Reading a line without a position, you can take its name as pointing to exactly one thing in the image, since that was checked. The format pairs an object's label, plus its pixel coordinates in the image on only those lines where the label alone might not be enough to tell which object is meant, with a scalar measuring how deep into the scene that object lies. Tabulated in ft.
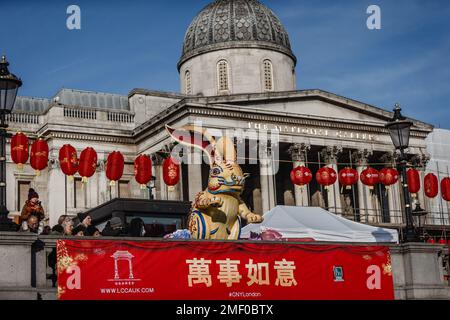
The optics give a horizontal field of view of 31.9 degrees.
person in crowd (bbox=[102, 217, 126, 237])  59.16
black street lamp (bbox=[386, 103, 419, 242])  65.05
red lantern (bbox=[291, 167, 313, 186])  118.32
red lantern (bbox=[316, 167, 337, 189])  118.83
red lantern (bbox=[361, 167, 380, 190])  121.29
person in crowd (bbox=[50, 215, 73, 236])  55.88
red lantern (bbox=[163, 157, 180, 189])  117.39
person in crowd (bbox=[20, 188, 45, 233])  58.34
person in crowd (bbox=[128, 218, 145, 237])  76.30
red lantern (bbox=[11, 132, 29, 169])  106.73
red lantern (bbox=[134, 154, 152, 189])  117.19
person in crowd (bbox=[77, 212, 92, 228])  58.46
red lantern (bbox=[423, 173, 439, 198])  125.49
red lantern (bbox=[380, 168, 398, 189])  118.73
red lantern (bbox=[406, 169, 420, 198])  122.42
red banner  48.52
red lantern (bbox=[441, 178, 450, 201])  126.41
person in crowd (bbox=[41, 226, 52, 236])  57.75
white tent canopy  83.41
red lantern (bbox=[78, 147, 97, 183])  113.39
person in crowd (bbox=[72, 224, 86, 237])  56.49
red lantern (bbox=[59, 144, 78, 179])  113.50
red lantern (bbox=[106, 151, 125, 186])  115.24
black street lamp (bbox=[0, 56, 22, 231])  50.47
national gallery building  142.00
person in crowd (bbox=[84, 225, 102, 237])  57.93
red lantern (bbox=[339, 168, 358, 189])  118.01
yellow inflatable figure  58.29
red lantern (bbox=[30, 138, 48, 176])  111.14
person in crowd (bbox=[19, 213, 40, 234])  54.13
